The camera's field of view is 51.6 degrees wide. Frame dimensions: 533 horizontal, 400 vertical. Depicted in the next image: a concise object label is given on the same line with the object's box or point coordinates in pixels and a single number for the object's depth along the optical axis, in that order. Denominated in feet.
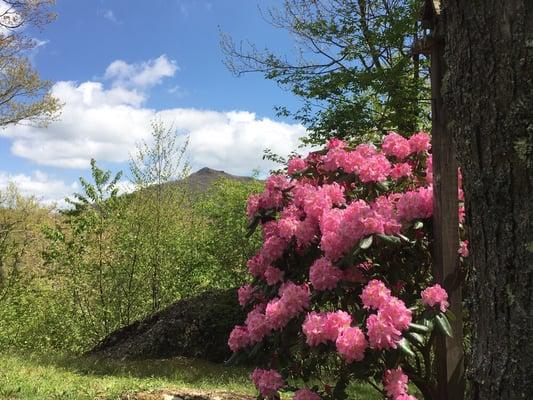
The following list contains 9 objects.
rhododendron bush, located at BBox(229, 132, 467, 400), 7.90
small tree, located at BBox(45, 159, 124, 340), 32.99
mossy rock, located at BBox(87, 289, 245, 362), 26.13
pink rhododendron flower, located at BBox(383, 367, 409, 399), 8.44
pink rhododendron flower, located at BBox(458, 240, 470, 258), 9.57
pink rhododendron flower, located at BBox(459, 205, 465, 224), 9.72
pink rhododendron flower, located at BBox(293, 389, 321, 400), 8.99
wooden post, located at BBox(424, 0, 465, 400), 9.29
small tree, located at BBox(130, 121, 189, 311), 33.78
